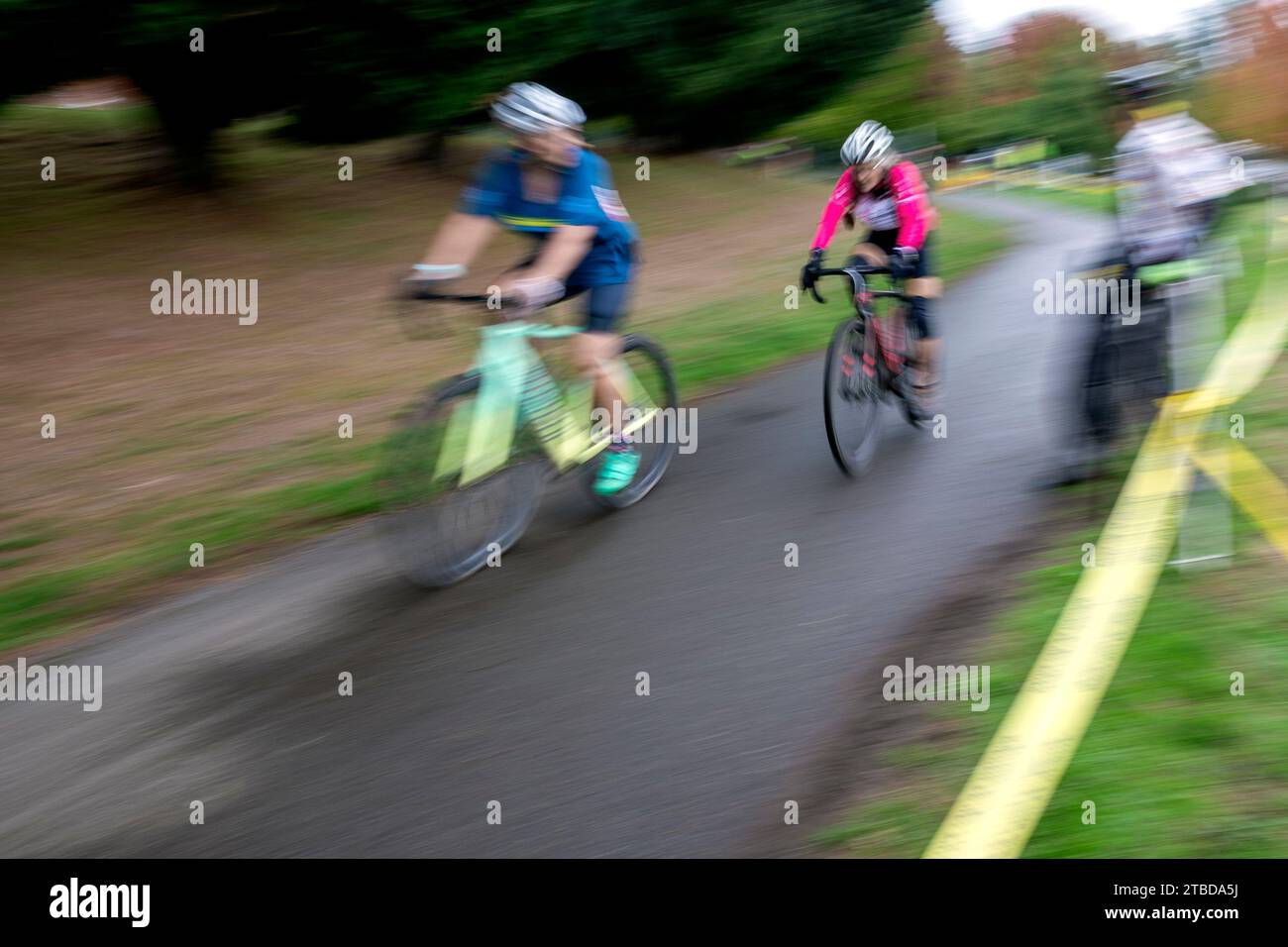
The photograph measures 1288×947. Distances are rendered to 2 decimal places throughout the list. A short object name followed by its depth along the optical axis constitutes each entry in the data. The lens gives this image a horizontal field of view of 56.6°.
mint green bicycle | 5.41
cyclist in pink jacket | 7.11
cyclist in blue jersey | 5.61
